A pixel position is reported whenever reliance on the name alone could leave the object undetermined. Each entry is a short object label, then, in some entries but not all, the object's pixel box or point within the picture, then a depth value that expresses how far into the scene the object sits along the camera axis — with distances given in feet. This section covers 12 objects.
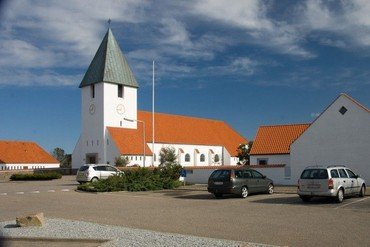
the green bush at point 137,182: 98.84
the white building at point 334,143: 107.14
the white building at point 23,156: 264.11
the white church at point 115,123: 220.23
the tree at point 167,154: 221.62
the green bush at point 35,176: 162.30
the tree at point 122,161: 201.87
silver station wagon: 66.08
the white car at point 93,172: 118.32
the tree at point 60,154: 370.53
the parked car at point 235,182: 78.48
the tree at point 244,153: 216.33
